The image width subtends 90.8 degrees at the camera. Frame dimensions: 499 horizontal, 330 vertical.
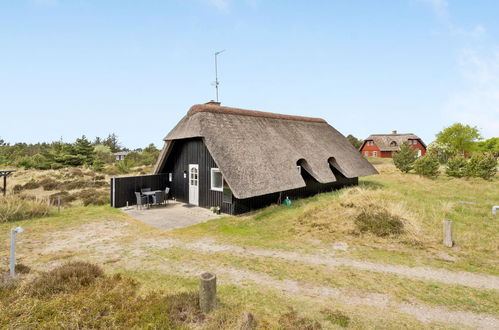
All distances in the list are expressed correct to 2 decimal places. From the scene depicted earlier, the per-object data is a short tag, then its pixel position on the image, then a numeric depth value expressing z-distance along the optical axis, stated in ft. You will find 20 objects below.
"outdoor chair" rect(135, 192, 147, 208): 42.42
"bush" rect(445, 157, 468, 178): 82.69
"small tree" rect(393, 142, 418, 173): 94.12
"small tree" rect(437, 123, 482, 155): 166.61
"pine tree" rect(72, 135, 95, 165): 130.82
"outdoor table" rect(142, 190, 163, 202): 44.27
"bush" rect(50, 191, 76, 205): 53.85
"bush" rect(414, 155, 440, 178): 83.96
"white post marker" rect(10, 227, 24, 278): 17.99
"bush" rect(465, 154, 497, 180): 76.28
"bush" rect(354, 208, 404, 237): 28.58
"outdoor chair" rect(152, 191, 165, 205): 43.42
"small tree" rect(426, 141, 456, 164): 156.15
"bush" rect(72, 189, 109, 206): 48.44
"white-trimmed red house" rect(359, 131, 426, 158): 170.52
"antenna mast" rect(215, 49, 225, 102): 54.33
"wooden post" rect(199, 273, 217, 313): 13.97
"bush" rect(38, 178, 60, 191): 76.48
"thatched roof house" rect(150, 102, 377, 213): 37.83
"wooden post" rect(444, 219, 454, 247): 25.61
